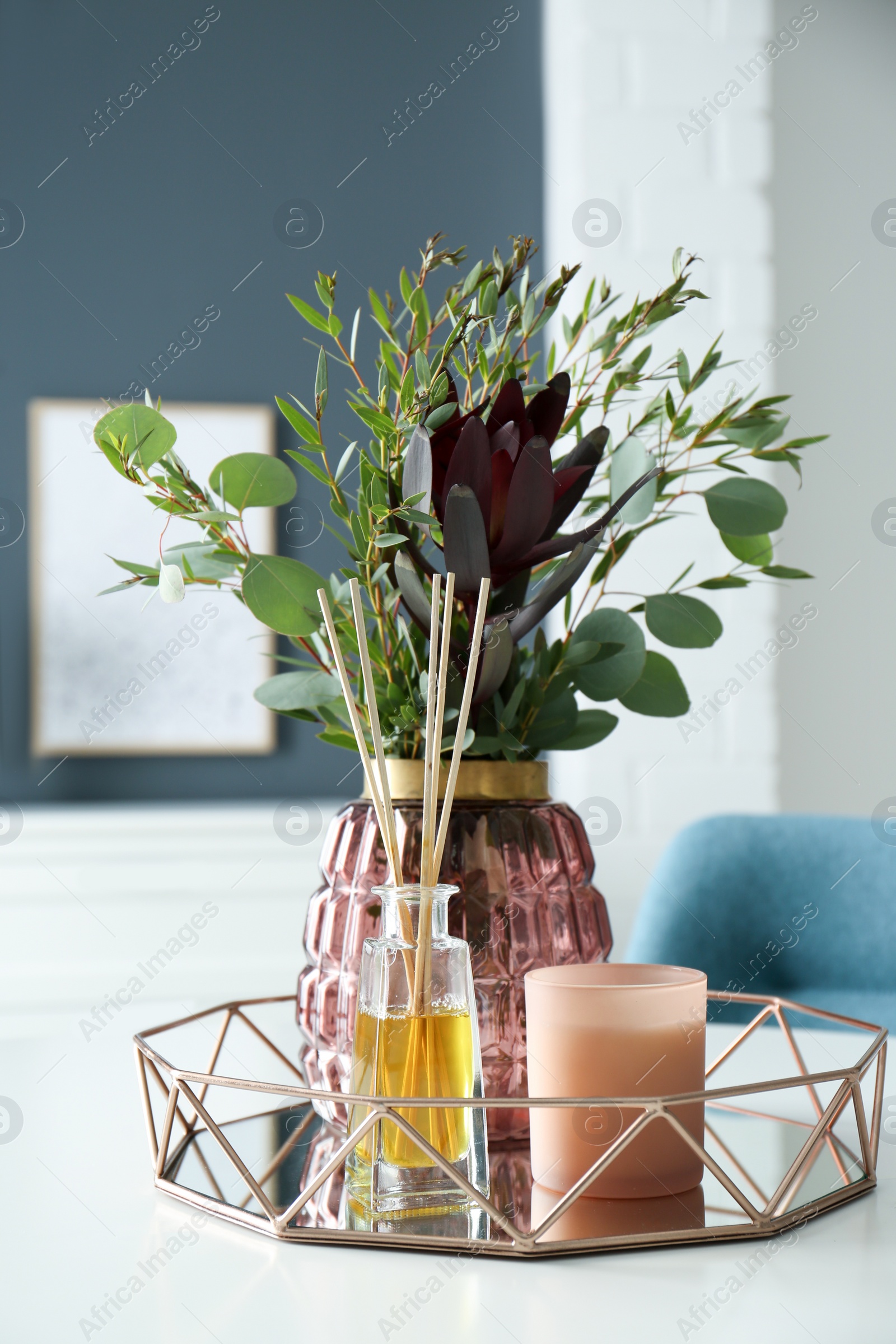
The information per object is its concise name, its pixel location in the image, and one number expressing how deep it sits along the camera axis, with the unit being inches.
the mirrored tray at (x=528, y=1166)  45.5
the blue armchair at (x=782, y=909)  96.4
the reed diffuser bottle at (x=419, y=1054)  46.4
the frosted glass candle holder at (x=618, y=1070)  47.1
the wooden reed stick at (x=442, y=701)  46.8
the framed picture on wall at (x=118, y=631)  149.6
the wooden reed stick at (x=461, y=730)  47.0
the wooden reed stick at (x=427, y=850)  46.5
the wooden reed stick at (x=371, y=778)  46.6
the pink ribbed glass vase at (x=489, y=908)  50.3
